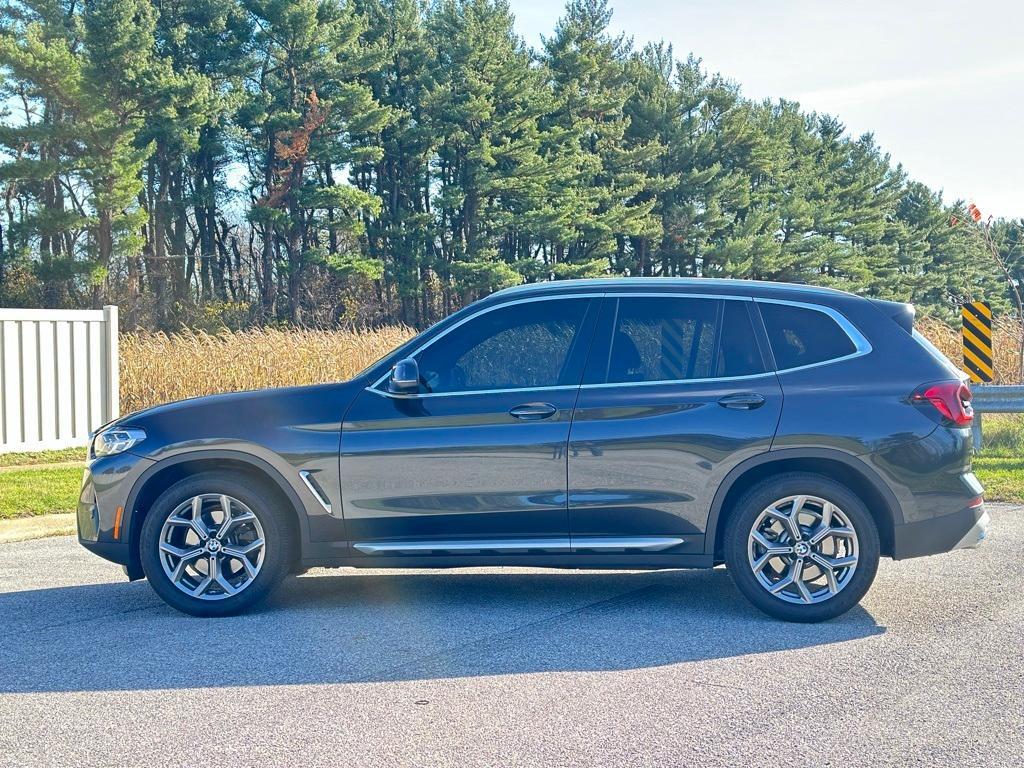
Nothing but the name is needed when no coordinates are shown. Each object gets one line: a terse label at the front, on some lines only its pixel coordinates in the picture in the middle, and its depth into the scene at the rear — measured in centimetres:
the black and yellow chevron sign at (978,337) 1889
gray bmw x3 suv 674
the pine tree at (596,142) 5778
